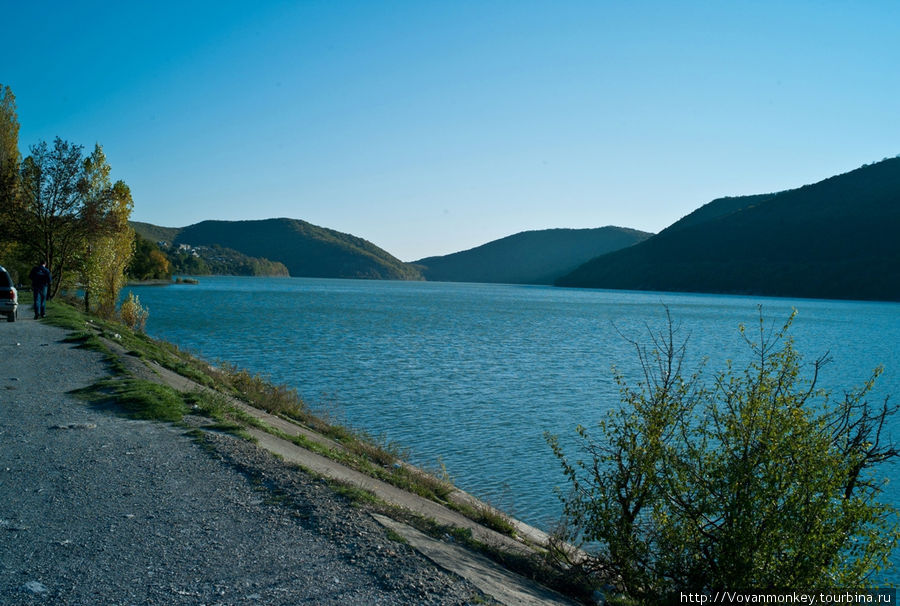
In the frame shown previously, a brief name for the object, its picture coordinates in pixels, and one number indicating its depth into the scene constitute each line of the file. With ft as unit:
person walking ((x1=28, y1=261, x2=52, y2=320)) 79.10
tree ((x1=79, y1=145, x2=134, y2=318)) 102.42
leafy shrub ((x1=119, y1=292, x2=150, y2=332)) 102.78
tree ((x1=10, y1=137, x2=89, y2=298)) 100.73
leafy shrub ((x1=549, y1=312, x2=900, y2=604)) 20.47
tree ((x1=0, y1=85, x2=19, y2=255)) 102.58
